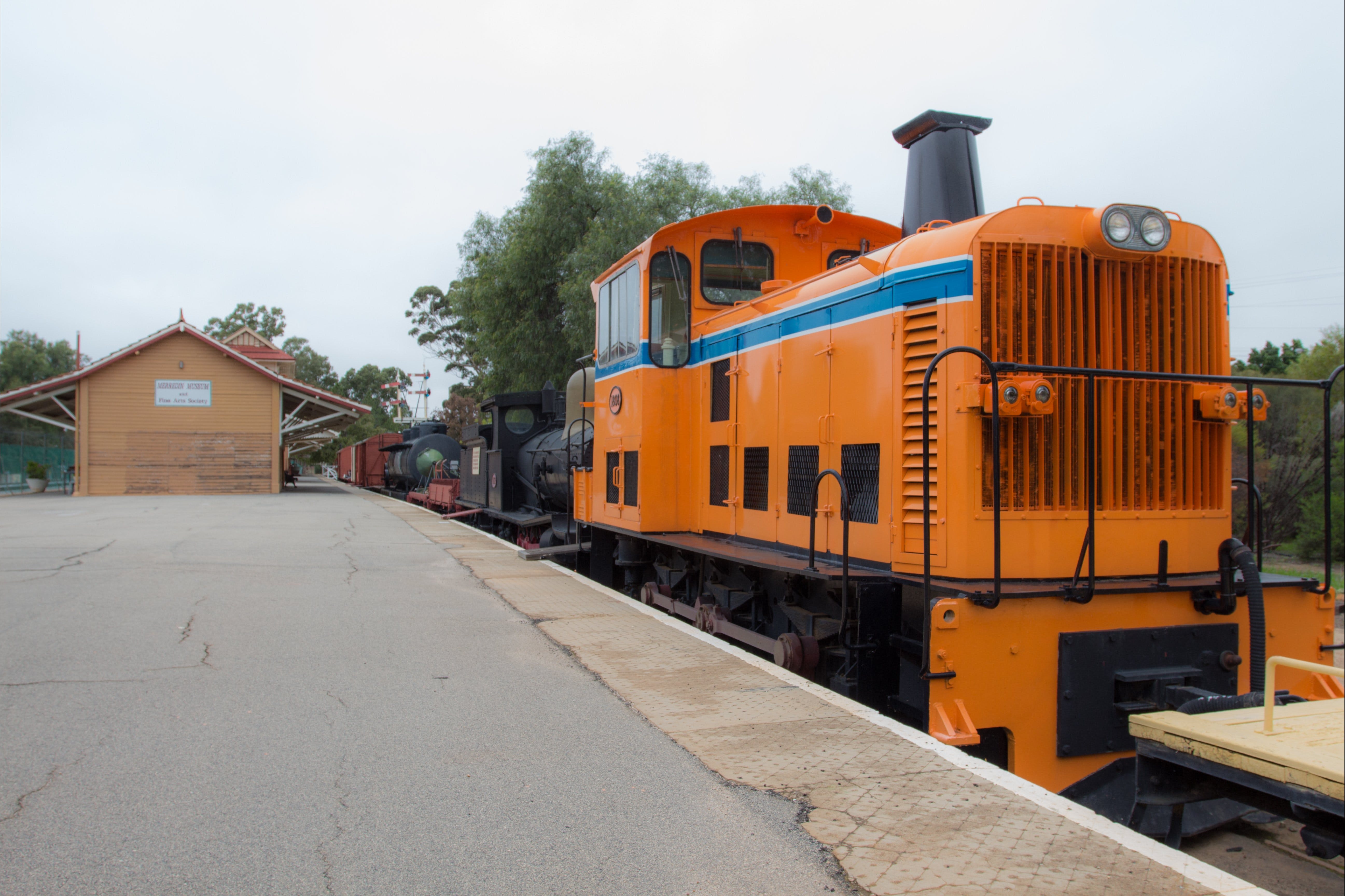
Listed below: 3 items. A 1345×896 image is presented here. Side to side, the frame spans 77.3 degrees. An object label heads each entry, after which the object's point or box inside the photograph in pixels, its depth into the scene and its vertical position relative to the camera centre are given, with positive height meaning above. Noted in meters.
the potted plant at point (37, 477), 33.31 -0.56
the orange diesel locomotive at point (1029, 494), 3.90 -0.14
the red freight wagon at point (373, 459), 37.97 +0.22
